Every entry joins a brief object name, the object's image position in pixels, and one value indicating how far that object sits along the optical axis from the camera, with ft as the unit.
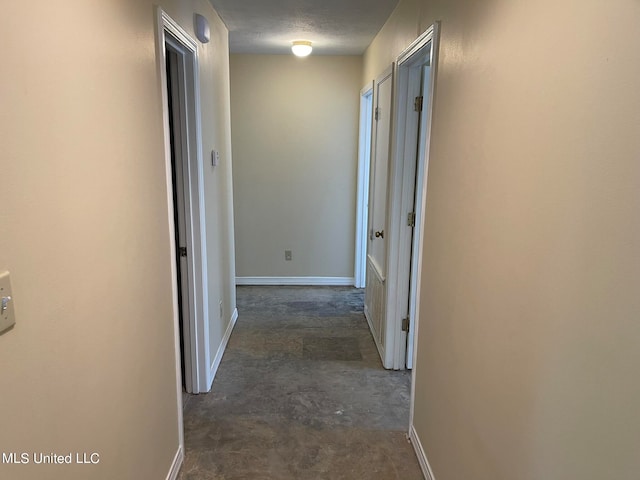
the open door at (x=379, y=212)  10.24
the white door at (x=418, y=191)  8.93
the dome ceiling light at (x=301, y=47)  12.64
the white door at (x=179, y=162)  7.78
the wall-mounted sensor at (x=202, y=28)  7.89
